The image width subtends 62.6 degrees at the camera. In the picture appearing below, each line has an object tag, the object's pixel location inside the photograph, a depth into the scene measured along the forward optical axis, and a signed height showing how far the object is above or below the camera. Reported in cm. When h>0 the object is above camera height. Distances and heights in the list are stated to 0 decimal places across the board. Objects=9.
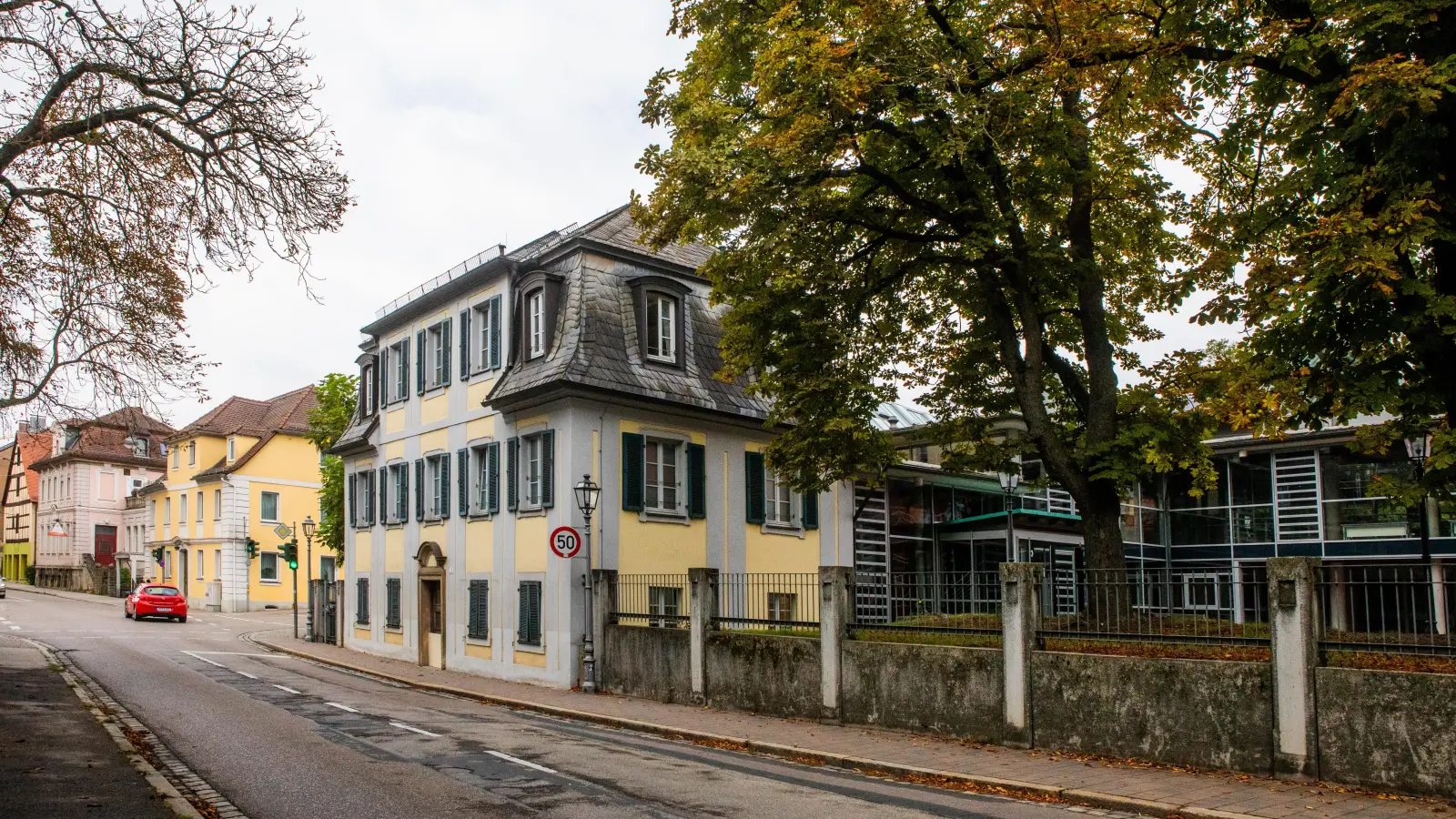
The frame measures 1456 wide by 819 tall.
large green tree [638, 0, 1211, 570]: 1530 +438
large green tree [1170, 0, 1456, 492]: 1185 +326
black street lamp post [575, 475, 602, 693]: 2200 -226
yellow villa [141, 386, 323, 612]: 5872 +130
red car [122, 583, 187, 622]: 4616 -299
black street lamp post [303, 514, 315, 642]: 3797 -191
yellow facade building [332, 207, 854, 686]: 2370 +141
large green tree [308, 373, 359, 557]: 4312 +355
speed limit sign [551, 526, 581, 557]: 2155 -42
